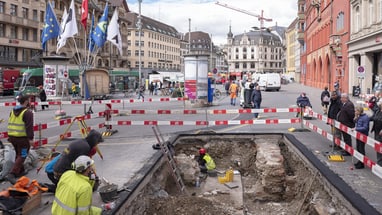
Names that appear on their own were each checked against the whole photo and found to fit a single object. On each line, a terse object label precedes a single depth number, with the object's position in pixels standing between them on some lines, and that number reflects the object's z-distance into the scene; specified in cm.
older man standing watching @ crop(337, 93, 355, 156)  982
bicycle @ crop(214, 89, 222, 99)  3596
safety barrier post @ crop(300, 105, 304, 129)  1460
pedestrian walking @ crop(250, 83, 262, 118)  1900
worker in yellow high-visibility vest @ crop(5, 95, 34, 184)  806
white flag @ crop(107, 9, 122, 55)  3006
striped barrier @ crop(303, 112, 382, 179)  750
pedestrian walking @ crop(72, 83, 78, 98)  3750
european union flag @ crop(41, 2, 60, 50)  2830
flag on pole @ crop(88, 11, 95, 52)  3434
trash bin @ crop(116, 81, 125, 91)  4856
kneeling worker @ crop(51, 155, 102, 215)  433
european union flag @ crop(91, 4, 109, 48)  3040
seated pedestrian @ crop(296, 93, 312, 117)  1691
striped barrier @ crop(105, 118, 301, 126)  1384
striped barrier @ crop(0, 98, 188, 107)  1731
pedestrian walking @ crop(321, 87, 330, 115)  1938
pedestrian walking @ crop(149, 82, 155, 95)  4594
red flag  2859
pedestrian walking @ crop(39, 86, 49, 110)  2530
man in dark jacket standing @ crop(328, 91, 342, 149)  1108
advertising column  2469
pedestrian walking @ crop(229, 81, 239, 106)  2649
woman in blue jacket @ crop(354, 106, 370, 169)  914
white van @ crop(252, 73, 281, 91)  4766
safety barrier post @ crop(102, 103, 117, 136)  1418
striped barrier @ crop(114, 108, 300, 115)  1426
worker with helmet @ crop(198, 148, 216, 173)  1216
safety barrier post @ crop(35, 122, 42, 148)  1099
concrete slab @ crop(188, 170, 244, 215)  983
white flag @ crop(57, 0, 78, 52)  2921
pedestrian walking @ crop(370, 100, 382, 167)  884
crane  18950
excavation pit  724
